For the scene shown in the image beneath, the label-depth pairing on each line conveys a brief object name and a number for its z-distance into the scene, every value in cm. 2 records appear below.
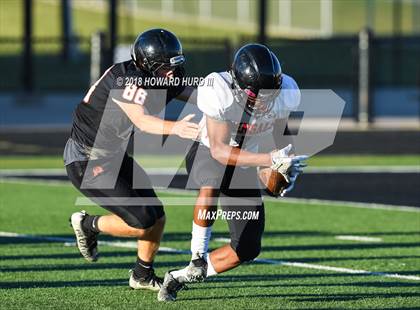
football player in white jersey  1501
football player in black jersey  1590
